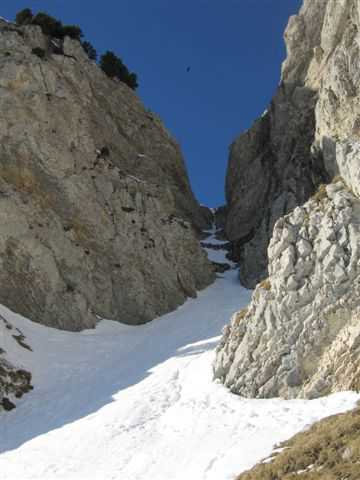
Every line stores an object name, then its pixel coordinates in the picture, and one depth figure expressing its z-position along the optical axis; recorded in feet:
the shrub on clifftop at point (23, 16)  186.91
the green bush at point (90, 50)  209.97
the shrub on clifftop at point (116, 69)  207.00
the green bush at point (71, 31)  184.37
